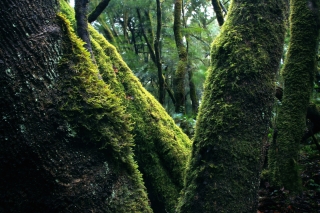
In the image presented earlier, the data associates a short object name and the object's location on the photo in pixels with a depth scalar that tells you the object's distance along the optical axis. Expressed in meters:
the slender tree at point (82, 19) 2.55
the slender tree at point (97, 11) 3.54
